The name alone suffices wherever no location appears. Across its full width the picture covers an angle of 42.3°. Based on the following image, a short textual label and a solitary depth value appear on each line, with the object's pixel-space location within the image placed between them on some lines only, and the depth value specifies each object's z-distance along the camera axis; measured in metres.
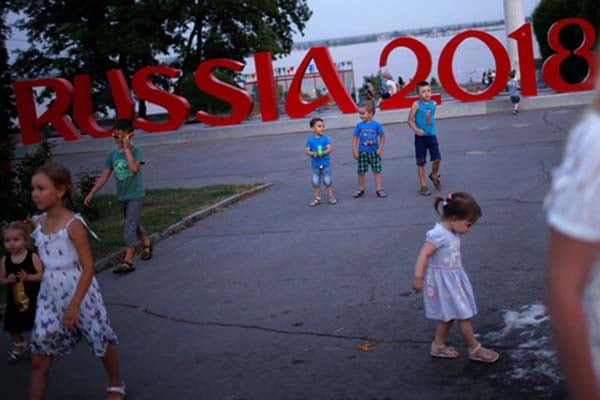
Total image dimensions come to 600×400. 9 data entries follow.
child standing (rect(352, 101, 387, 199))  12.11
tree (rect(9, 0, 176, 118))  37.28
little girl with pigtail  5.15
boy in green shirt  8.82
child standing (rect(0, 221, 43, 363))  5.77
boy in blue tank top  12.12
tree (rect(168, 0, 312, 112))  37.75
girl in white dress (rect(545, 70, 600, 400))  1.69
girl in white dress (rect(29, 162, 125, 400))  4.71
